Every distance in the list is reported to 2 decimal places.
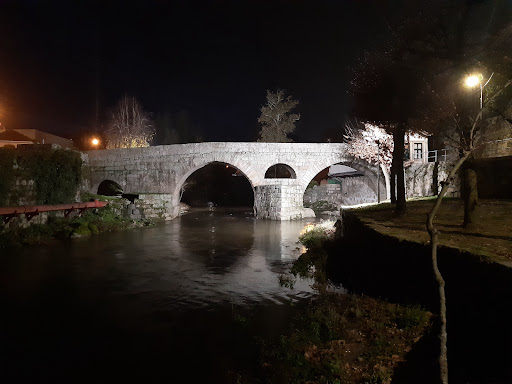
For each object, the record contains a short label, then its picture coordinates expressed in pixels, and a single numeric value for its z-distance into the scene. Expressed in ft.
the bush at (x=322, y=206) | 109.40
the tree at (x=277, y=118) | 131.95
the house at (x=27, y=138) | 105.19
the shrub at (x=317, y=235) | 45.34
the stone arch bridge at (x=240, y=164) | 88.38
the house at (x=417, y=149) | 87.07
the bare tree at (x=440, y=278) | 9.90
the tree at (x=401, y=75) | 30.96
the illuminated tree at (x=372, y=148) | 87.56
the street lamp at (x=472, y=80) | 23.18
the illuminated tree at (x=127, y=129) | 143.02
